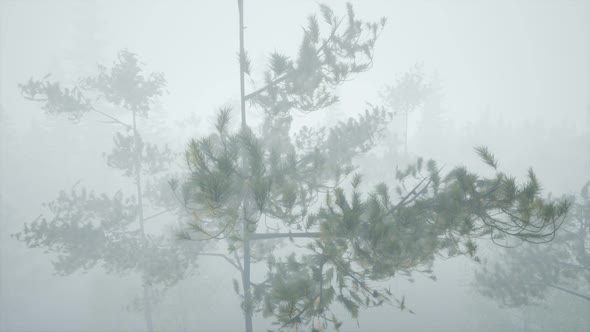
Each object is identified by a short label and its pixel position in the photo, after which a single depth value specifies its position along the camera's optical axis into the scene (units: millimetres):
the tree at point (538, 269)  8984
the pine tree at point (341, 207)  3834
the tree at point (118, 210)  9422
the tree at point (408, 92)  27812
